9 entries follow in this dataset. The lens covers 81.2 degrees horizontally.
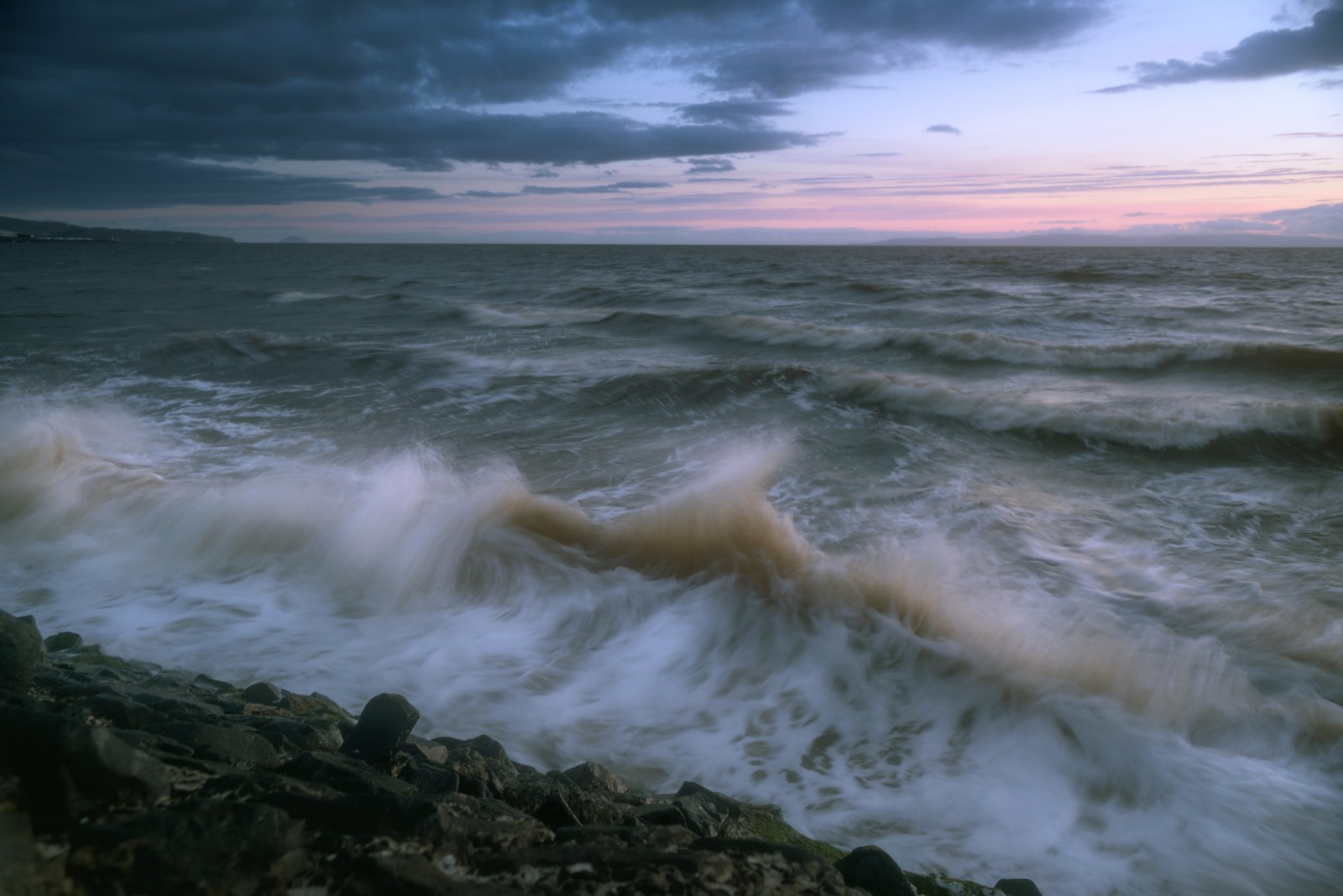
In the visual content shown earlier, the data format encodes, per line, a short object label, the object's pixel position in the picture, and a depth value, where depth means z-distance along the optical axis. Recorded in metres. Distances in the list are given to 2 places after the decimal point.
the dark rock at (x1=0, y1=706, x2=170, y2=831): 1.69
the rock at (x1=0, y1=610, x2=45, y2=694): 2.63
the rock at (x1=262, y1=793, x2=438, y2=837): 1.81
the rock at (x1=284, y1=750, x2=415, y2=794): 2.16
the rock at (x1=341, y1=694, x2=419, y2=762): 2.65
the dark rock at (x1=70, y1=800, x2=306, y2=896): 1.61
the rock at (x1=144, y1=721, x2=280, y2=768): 2.25
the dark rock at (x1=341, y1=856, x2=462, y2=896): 1.63
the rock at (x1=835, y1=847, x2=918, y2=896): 2.23
